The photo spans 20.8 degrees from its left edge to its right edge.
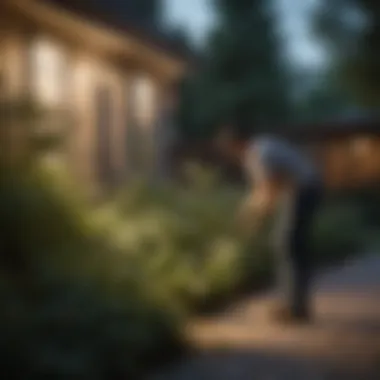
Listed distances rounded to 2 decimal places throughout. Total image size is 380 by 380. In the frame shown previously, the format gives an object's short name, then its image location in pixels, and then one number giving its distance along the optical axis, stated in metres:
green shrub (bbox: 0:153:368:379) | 5.48
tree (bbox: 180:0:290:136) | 21.03
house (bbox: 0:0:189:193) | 10.23
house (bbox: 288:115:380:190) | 22.28
